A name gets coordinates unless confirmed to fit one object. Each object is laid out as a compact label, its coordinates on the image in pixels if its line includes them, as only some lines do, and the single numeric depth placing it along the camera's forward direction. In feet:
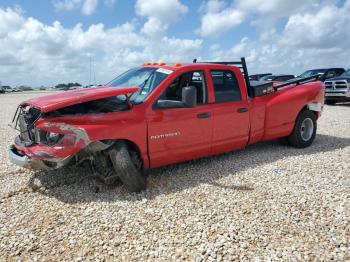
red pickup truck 13.79
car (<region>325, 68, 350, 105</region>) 48.73
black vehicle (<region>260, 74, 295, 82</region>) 69.78
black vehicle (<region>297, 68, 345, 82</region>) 64.24
